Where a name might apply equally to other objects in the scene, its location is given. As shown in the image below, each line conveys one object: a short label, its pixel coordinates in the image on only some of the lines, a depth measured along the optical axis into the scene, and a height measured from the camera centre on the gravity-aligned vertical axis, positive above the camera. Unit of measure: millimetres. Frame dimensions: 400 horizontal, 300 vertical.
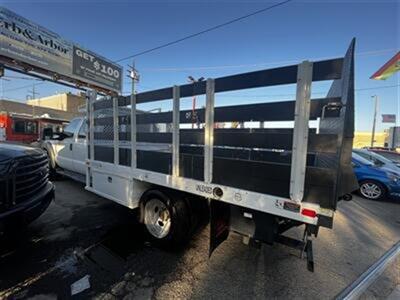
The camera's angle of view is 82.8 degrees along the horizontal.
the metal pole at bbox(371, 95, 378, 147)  27208 +2051
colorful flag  12116 +4041
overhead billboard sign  9352 +3672
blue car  6578 -1203
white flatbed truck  1931 -260
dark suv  2646 -765
